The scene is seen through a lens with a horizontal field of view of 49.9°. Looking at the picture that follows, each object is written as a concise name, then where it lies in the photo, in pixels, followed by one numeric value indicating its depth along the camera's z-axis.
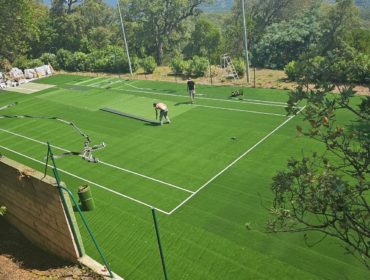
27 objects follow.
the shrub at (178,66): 37.48
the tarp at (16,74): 43.09
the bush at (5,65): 45.12
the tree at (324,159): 5.82
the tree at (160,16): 49.97
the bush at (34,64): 48.28
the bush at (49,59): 49.38
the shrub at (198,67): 35.75
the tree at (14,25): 44.94
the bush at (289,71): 30.32
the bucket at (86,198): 14.60
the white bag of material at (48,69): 45.38
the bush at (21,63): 48.18
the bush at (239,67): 33.62
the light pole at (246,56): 29.97
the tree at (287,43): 37.59
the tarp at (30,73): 43.62
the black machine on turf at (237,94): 27.56
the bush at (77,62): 46.56
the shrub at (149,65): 39.44
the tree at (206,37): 54.57
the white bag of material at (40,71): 44.53
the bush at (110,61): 42.44
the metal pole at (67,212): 10.16
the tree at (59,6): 59.16
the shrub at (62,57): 48.88
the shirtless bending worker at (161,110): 22.41
